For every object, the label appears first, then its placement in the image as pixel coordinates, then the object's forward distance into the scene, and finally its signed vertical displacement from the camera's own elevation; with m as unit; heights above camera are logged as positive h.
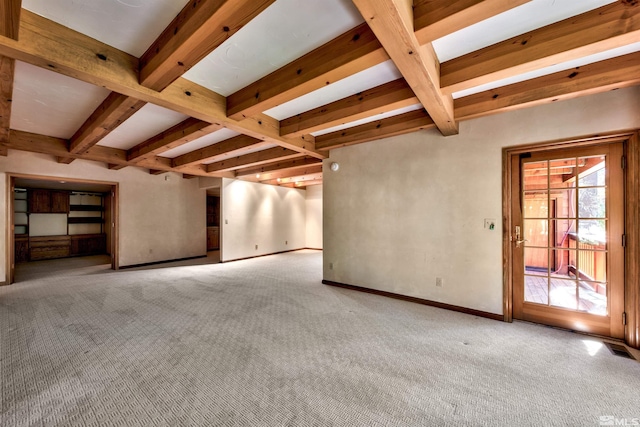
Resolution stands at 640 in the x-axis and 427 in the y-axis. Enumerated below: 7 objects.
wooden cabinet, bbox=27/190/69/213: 7.09 +0.43
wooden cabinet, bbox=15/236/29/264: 6.81 -0.90
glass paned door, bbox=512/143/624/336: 2.48 -0.28
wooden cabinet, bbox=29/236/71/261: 7.04 -0.91
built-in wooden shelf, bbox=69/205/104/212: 7.92 +0.25
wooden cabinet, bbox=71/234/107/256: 7.83 -0.92
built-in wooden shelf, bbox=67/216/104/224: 7.90 -0.14
